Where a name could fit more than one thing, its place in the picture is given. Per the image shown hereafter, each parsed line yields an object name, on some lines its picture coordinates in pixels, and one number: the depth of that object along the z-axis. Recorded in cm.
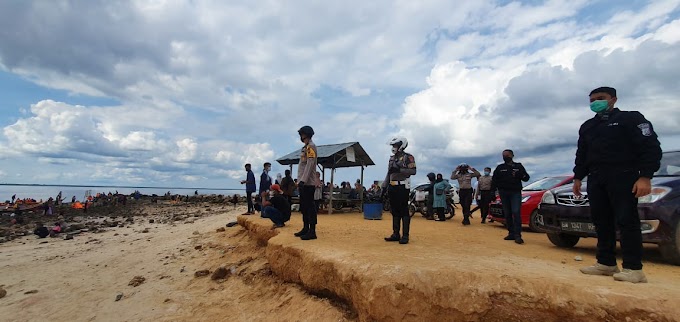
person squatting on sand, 770
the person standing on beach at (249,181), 1156
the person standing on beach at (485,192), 1010
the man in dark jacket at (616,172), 306
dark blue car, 405
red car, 809
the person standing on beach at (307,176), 573
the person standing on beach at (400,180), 546
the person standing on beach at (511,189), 626
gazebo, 1238
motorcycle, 1150
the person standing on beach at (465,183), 988
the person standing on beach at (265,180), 1084
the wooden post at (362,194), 1400
